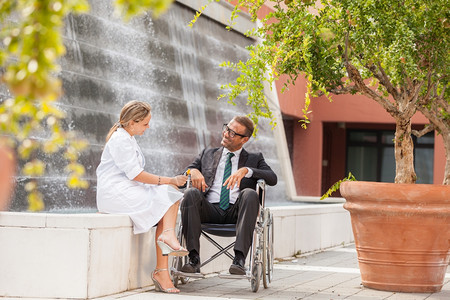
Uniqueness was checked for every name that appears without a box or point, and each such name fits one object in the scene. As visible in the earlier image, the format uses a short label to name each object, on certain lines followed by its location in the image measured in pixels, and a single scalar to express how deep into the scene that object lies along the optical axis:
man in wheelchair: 7.66
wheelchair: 7.62
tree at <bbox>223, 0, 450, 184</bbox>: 8.16
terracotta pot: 8.17
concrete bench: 6.67
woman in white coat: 7.44
